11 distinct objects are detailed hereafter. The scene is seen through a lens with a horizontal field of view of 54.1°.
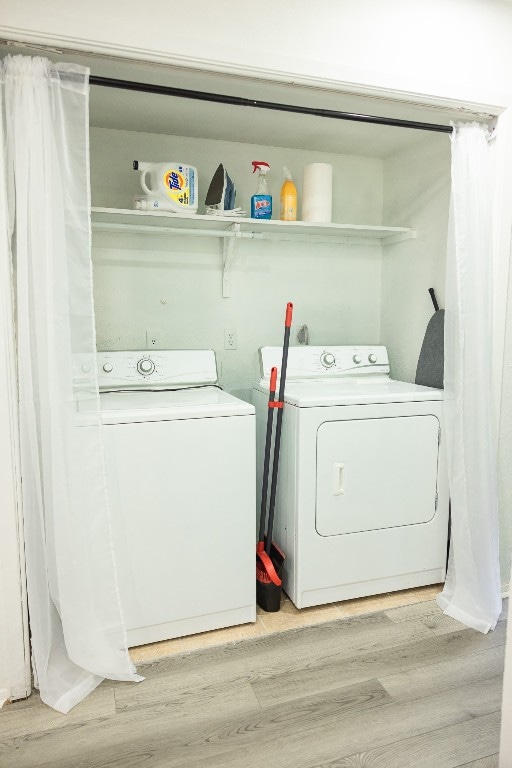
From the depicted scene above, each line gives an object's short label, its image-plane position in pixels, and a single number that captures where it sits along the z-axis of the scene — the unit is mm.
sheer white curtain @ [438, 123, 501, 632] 2041
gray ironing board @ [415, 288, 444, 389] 2393
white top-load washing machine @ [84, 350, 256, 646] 1818
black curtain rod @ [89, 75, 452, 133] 1621
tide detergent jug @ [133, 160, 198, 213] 2178
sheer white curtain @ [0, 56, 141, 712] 1522
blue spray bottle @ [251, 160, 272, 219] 2422
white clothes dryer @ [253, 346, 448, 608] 2076
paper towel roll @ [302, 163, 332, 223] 2506
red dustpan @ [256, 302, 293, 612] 2139
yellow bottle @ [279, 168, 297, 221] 2486
